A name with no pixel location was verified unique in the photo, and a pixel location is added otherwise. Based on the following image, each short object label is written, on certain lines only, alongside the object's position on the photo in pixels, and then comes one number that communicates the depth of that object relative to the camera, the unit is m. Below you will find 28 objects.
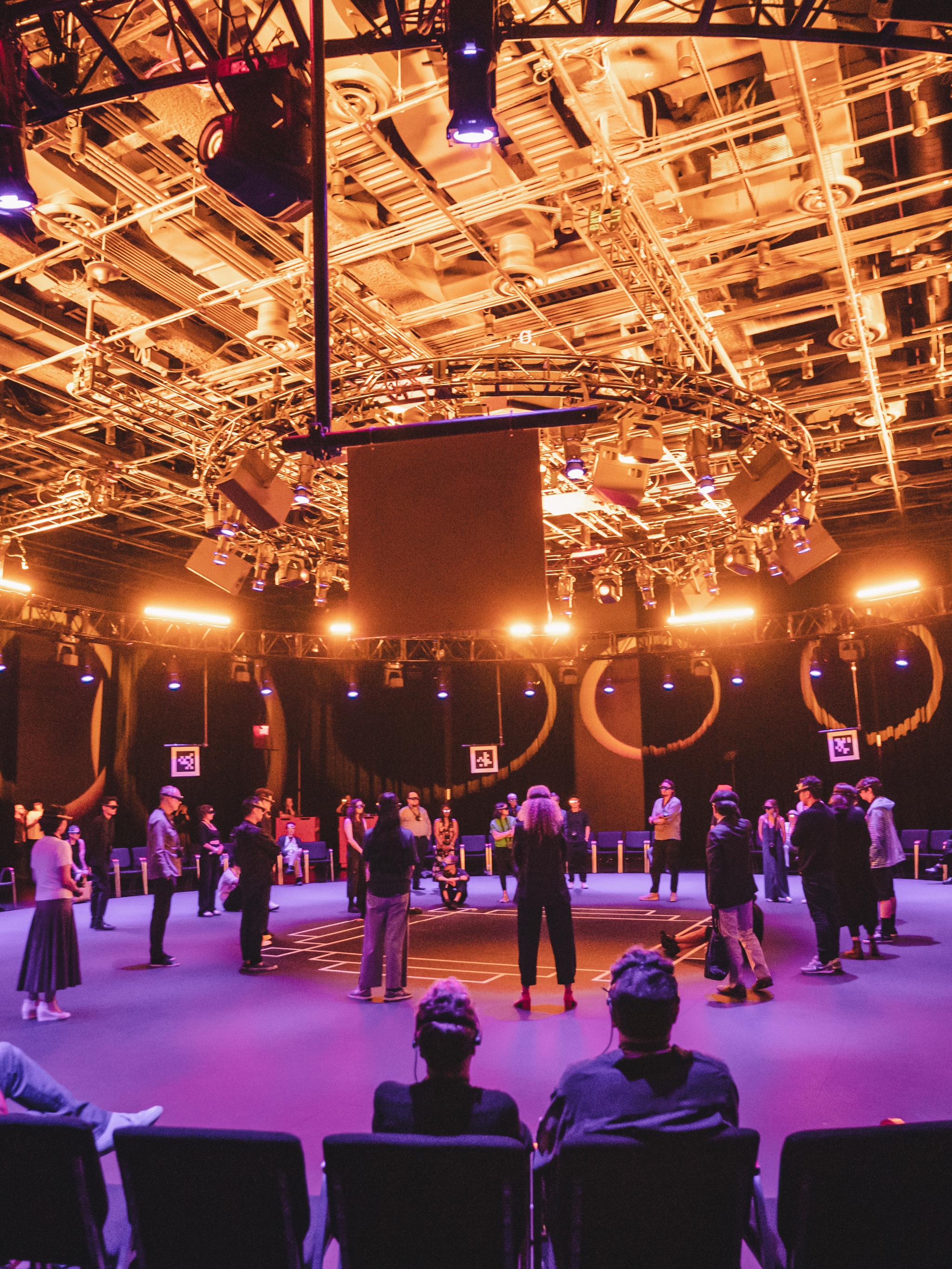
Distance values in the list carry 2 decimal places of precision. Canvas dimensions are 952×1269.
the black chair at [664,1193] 2.06
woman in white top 6.59
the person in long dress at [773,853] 12.68
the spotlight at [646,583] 13.88
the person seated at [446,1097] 2.37
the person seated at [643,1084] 2.26
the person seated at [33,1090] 3.32
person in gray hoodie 8.88
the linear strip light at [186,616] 15.88
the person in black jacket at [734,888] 6.53
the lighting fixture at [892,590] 14.52
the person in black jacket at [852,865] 7.66
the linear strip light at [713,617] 16.94
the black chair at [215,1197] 2.16
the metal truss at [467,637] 13.83
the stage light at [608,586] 13.42
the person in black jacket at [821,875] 7.32
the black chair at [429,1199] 2.07
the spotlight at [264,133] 3.36
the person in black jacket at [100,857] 11.39
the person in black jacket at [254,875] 7.97
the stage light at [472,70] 2.98
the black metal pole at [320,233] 2.61
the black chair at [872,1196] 2.05
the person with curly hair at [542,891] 6.54
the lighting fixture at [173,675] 15.35
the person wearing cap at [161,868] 8.47
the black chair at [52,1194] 2.32
